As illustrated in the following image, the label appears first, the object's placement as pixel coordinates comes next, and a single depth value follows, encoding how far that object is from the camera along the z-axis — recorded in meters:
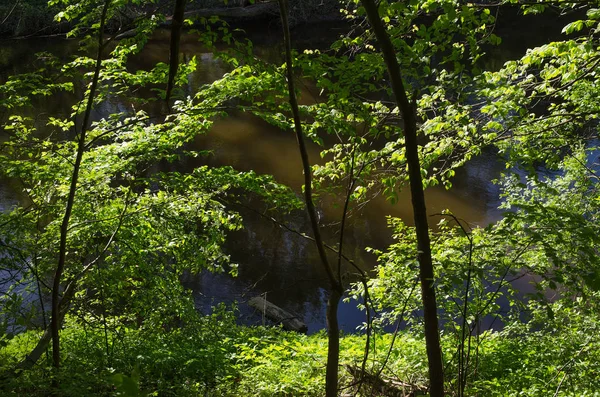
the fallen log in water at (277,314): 9.84
